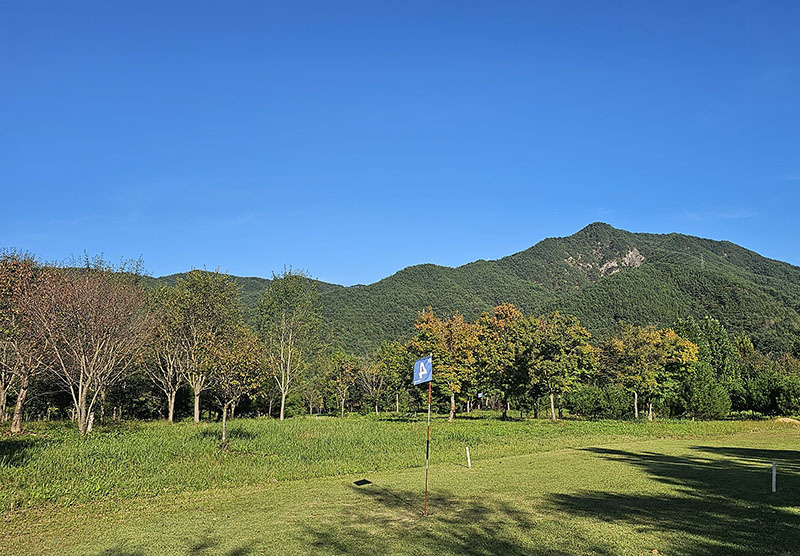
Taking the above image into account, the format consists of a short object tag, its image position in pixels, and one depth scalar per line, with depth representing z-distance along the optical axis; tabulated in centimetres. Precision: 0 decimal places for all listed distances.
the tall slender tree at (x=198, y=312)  4893
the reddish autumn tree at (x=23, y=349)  2957
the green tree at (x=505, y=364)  5441
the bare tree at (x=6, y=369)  3175
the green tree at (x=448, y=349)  5256
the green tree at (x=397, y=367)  5594
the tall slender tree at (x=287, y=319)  6250
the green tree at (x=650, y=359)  5125
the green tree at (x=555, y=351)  5028
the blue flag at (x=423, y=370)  1367
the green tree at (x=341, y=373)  8294
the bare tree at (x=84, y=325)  3347
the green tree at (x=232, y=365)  2730
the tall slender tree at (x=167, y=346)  4822
